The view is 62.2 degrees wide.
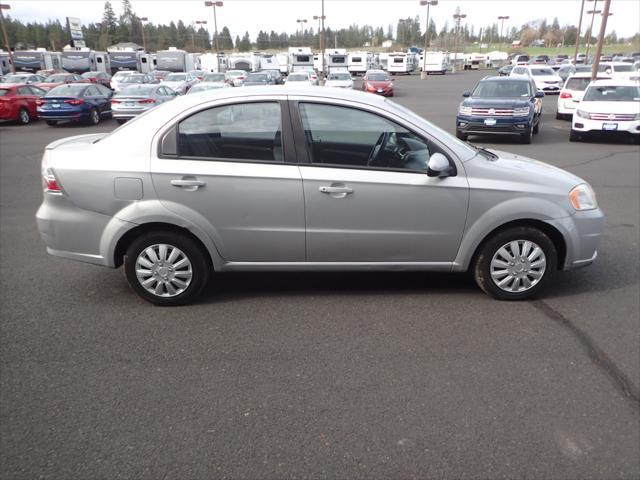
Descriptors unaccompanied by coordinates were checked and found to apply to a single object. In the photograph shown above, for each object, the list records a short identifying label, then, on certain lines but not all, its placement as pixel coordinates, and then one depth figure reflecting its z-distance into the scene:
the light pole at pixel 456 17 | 74.64
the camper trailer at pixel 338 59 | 50.50
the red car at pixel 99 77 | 38.09
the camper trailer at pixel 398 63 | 60.22
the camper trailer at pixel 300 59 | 50.72
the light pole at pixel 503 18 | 94.86
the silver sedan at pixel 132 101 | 18.73
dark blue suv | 13.95
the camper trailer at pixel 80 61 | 48.28
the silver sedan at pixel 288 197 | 4.27
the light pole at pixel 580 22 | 44.02
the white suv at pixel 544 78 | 32.50
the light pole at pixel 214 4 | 53.94
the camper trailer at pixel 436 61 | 62.78
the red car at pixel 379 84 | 31.41
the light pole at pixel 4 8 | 36.72
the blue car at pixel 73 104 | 18.77
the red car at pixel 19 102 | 19.56
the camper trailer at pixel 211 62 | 57.41
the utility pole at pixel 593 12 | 46.76
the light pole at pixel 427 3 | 54.51
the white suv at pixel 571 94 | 19.42
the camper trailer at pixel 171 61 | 50.47
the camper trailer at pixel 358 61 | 60.88
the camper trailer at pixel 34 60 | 48.34
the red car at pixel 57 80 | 27.36
